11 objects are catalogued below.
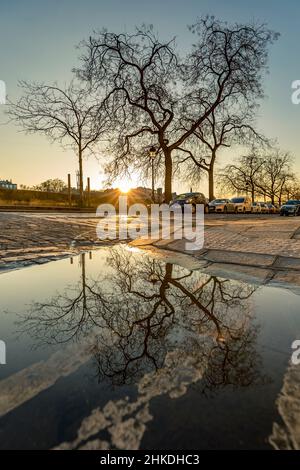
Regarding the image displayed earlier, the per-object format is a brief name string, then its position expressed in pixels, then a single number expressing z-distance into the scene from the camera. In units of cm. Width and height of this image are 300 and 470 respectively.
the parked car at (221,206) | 2810
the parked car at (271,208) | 5088
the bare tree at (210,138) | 2864
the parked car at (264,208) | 4488
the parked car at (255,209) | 3788
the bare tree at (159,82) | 1983
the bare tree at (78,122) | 1973
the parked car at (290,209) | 2844
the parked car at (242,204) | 3264
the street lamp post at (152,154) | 2069
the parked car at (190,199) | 2476
